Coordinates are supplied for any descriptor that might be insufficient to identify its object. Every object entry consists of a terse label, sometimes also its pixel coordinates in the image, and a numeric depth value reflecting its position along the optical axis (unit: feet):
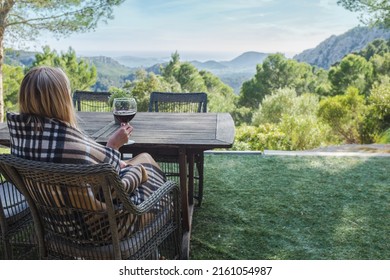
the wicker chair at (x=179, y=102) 10.48
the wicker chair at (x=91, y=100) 10.96
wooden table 6.64
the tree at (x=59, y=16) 20.97
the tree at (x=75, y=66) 55.67
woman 4.77
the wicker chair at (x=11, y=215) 5.79
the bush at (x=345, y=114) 28.03
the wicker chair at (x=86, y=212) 4.40
